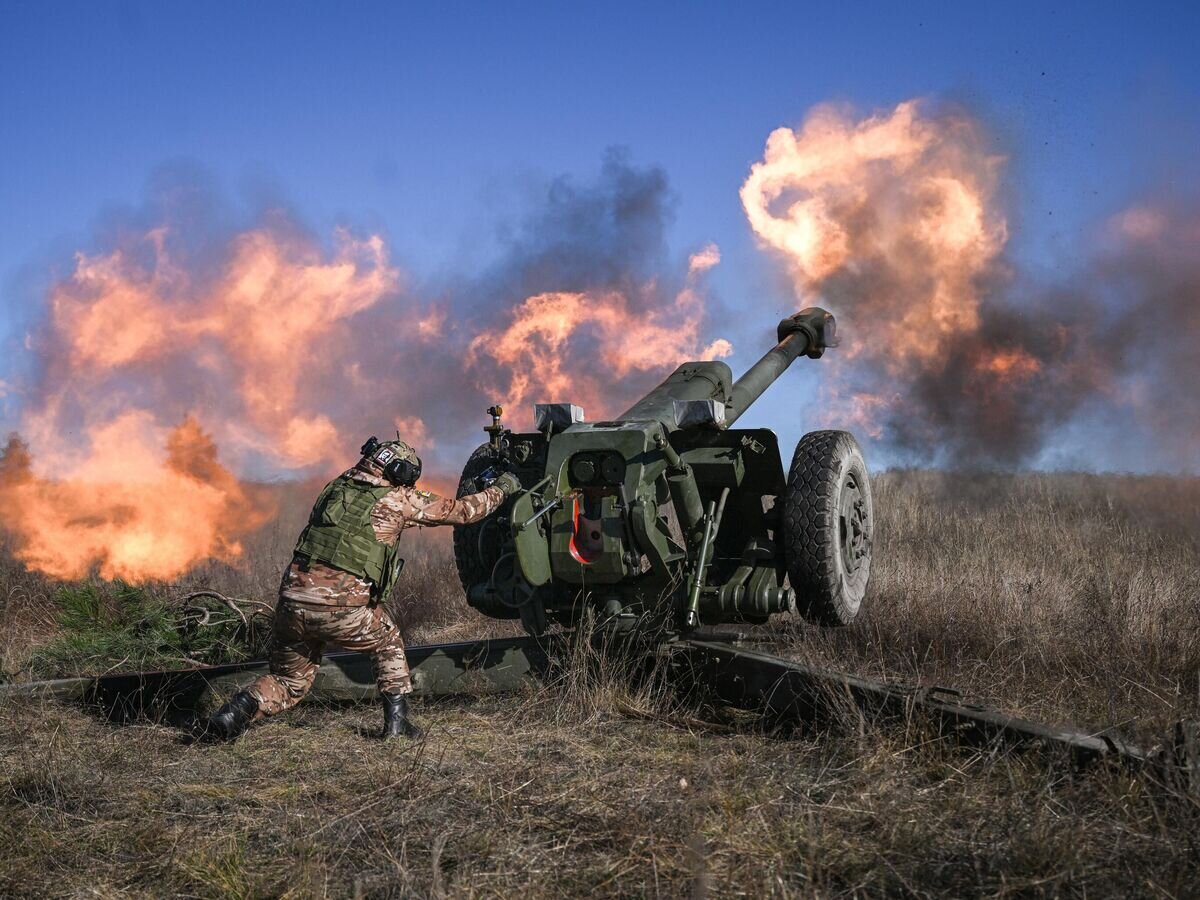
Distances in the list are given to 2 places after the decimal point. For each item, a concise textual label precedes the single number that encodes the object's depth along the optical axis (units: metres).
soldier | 6.32
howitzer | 6.46
